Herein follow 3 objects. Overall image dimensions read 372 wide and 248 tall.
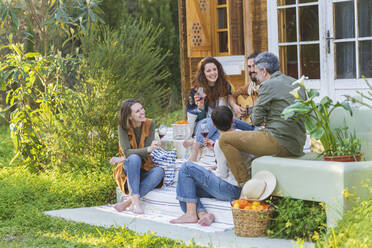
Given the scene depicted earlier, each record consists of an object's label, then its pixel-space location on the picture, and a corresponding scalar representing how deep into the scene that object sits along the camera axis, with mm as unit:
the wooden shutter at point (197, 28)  8758
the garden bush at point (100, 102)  7191
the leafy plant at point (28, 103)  7426
